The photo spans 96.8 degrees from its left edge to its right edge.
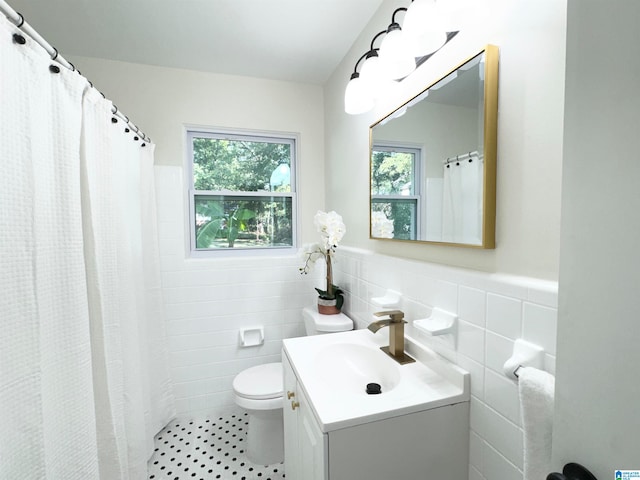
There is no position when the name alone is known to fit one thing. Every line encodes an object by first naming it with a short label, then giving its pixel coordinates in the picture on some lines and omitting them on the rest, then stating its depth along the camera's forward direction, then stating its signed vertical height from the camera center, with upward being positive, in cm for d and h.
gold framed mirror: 83 +21
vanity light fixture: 89 +61
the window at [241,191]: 212 +24
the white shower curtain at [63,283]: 73 -18
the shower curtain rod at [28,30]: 71 +54
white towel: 51 -38
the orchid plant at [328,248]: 162 -17
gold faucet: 112 -44
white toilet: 159 -102
